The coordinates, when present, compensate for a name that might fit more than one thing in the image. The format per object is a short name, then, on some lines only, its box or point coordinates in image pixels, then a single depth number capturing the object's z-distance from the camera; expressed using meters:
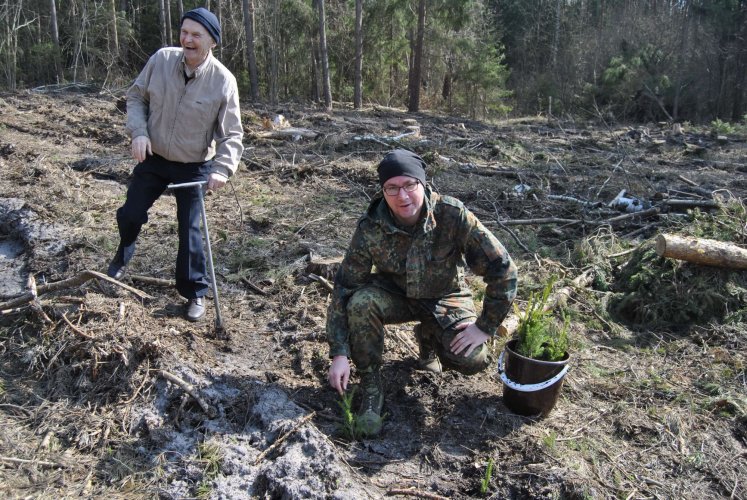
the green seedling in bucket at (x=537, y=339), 3.07
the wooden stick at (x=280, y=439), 2.79
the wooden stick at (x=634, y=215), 6.60
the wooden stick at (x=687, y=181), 8.60
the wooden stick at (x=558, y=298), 3.93
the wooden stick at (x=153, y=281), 4.33
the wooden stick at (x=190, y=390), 3.04
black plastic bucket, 3.01
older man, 3.49
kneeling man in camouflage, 2.94
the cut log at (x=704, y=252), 4.74
